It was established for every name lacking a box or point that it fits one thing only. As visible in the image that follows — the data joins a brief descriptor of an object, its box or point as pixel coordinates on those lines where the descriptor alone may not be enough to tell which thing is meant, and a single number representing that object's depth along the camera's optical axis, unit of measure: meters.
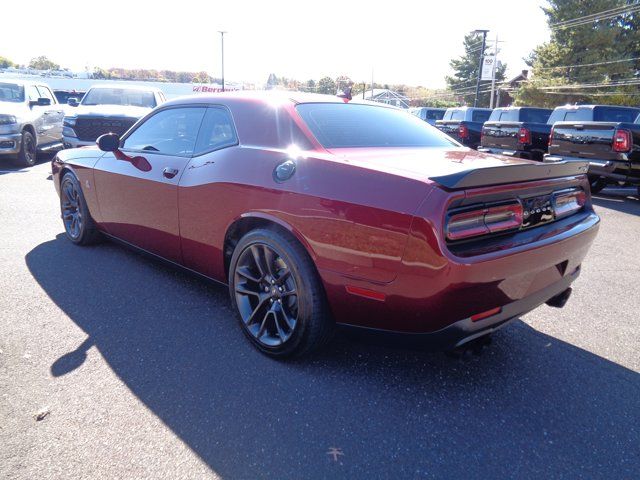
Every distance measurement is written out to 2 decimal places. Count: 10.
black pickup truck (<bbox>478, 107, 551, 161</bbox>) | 10.38
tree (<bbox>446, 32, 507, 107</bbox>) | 58.70
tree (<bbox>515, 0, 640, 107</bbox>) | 34.44
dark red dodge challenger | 2.06
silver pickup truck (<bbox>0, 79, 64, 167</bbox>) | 9.43
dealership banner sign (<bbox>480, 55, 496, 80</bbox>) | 43.16
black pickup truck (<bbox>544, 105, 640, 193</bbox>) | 7.67
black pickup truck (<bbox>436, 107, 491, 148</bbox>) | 14.14
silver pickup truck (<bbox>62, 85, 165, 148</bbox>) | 8.45
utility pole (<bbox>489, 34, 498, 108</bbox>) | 40.84
